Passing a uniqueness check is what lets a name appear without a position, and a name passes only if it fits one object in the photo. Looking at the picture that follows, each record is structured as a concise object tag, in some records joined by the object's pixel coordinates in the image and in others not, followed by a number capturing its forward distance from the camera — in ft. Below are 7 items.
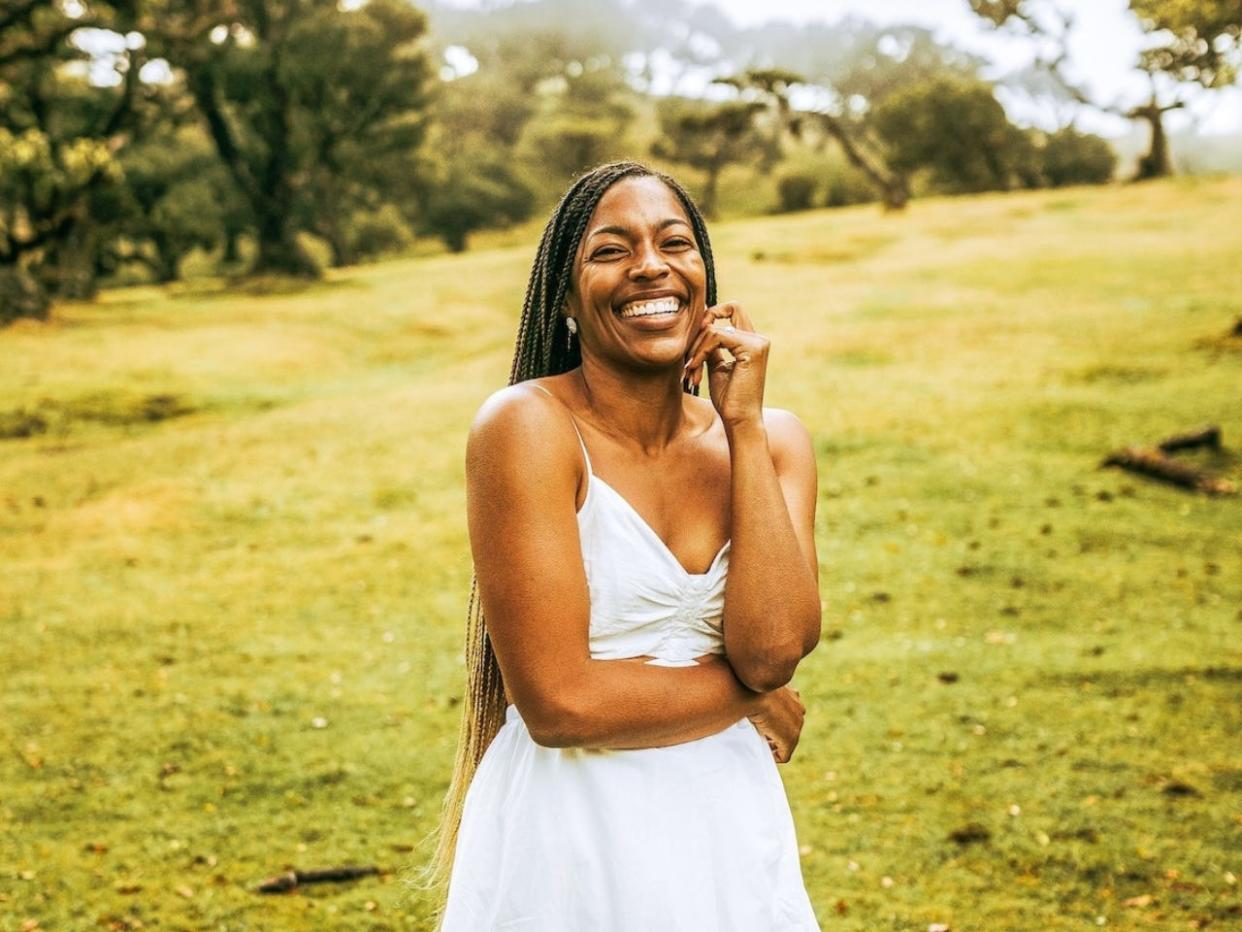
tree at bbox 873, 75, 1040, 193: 147.33
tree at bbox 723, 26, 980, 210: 122.42
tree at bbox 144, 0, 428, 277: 99.91
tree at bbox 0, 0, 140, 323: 73.56
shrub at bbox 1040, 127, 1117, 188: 151.33
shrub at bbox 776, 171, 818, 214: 151.33
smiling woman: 7.38
